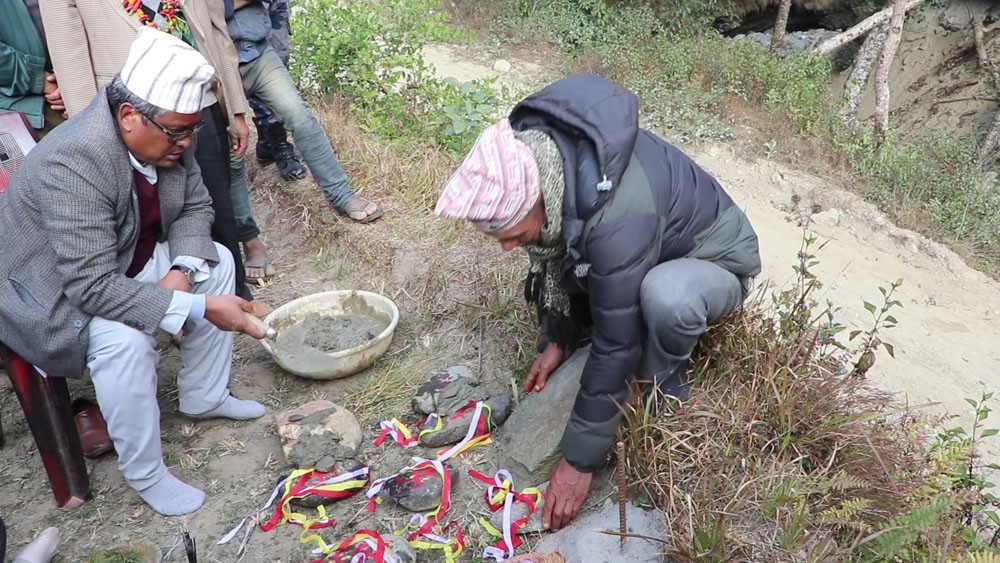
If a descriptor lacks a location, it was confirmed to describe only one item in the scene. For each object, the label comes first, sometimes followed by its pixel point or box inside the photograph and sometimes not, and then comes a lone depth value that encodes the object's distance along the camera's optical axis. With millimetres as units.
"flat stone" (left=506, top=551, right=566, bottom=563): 2246
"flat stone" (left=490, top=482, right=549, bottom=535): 2426
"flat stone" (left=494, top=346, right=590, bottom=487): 2578
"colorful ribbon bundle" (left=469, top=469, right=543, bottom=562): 2393
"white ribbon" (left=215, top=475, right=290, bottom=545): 2523
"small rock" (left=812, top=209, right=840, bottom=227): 6008
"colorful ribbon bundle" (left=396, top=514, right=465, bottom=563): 2414
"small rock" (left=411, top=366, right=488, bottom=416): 2908
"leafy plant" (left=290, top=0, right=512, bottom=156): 4770
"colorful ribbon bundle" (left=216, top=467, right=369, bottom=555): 2555
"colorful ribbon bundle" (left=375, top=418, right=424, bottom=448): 2877
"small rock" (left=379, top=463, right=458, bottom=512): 2547
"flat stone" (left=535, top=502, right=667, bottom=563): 2189
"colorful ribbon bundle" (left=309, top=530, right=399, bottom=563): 2252
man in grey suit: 2287
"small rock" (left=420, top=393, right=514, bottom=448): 2812
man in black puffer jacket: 2074
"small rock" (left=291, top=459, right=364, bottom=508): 2590
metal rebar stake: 2029
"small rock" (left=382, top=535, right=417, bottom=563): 2281
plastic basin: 3059
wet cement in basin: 3217
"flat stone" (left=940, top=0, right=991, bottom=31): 8500
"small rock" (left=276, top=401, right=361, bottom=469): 2703
